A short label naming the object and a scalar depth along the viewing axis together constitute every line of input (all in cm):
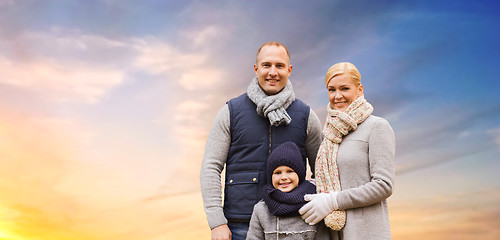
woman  362
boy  387
